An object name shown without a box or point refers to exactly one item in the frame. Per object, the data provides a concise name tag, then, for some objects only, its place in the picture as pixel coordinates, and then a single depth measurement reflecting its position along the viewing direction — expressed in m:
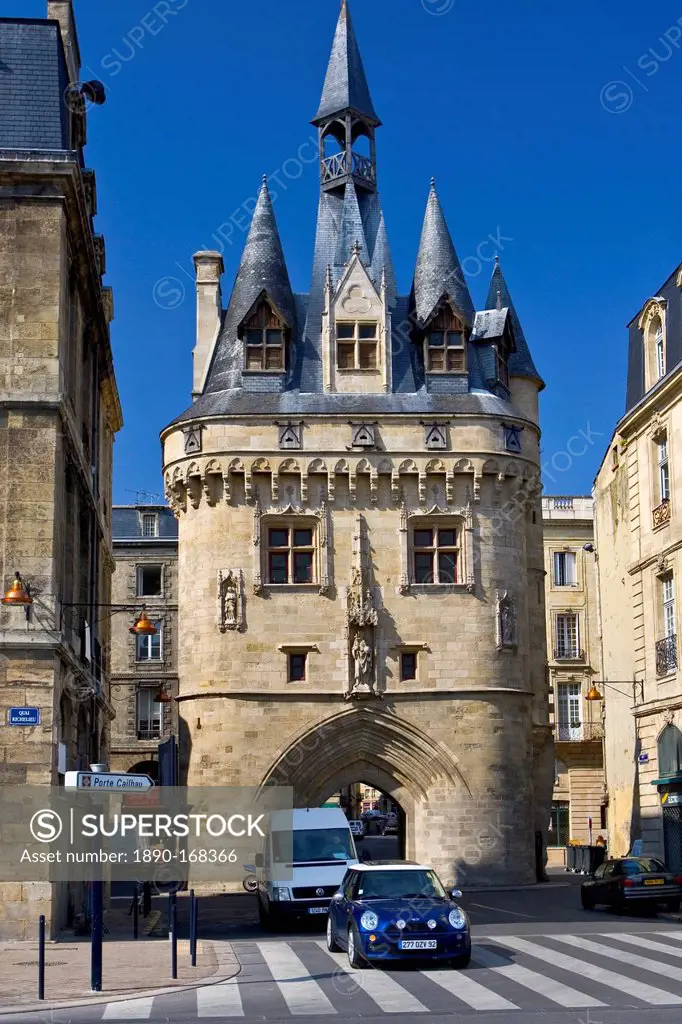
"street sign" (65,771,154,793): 13.54
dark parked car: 23.86
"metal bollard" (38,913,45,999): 13.53
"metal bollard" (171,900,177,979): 15.05
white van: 21.64
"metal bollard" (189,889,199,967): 16.27
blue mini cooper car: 15.18
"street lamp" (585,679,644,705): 30.36
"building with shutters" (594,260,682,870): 28.36
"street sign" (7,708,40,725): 19.53
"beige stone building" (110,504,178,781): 52.62
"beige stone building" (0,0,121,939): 19.67
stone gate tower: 32.91
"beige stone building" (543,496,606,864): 50.44
